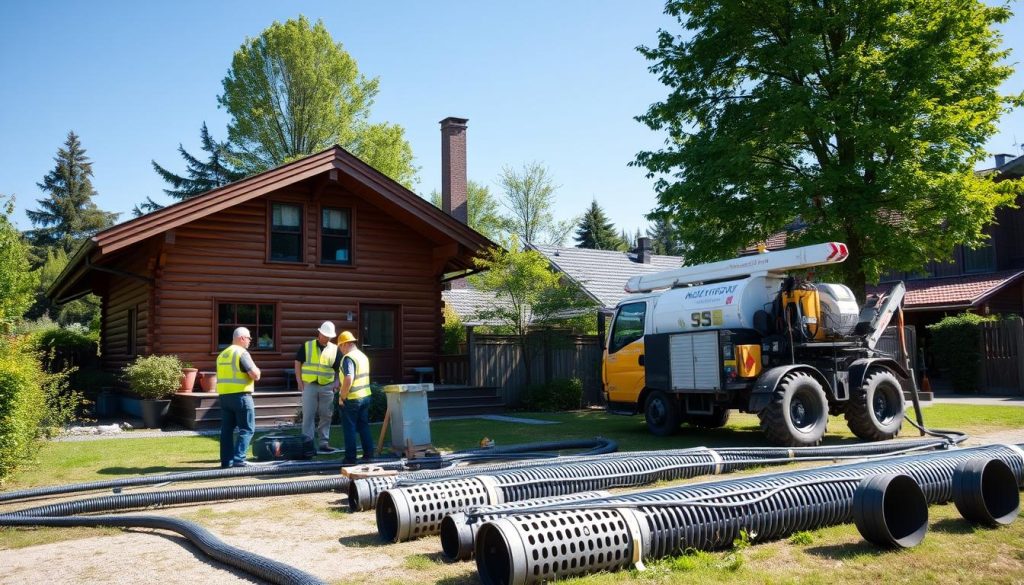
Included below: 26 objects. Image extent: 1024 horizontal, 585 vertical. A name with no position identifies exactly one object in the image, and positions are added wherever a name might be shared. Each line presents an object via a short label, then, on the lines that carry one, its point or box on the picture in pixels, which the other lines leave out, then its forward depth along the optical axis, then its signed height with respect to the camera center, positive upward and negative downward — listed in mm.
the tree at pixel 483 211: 53938 +11347
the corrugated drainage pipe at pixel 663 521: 4684 -1067
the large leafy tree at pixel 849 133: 15094 +4669
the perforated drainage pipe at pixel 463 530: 5307 -1117
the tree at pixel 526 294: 18953 +1851
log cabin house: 17297 +2679
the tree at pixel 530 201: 57219 +12478
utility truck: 10828 +110
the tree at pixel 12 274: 20219 +2994
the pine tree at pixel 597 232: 59781 +10555
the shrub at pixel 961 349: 22078 +236
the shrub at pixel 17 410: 8758 -330
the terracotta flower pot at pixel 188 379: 16703 -35
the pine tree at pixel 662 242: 76750 +12663
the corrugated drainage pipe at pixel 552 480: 6129 -1073
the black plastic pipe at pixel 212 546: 4638 -1231
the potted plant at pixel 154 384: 15797 -127
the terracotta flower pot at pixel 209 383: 17000 -137
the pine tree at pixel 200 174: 45781 +12139
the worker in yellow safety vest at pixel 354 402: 10125 -389
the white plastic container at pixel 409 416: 10492 -607
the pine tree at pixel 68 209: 55062 +12358
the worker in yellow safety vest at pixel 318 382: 11109 -116
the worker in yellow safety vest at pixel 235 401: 9977 -322
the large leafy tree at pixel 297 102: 35875 +12917
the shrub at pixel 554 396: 19245 -712
